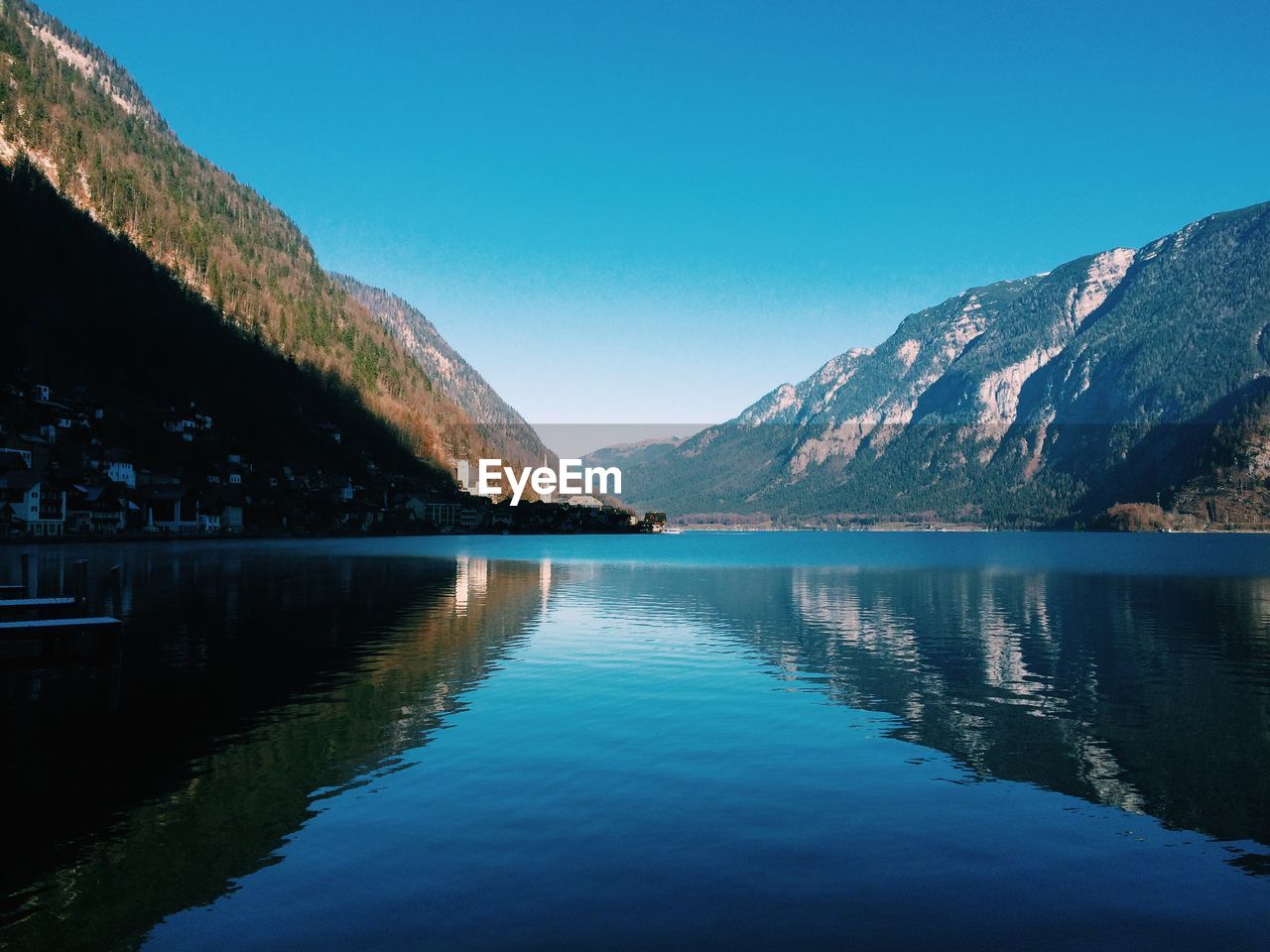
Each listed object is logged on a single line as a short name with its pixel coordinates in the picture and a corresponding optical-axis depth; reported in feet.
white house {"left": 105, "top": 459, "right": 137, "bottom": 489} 602.32
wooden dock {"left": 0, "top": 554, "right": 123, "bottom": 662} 112.98
